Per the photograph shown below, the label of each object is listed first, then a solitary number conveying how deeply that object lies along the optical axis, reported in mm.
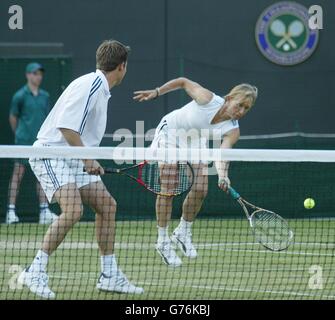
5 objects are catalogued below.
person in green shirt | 24953
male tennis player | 14305
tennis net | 14586
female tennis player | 18125
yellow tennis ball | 24553
